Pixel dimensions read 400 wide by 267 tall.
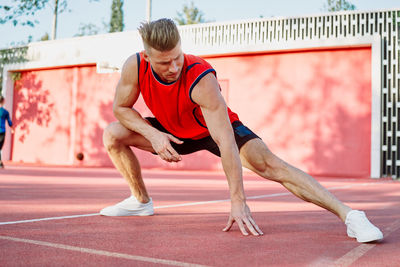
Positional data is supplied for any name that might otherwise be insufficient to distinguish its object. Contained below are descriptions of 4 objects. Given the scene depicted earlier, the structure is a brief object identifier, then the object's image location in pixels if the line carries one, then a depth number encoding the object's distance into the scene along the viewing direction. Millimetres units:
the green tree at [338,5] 26203
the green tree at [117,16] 41194
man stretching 2371
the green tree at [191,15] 36750
